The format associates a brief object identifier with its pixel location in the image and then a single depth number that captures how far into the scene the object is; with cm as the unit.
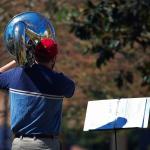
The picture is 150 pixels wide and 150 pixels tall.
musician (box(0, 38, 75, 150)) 1537
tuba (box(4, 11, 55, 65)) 1598
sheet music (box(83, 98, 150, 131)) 1700
